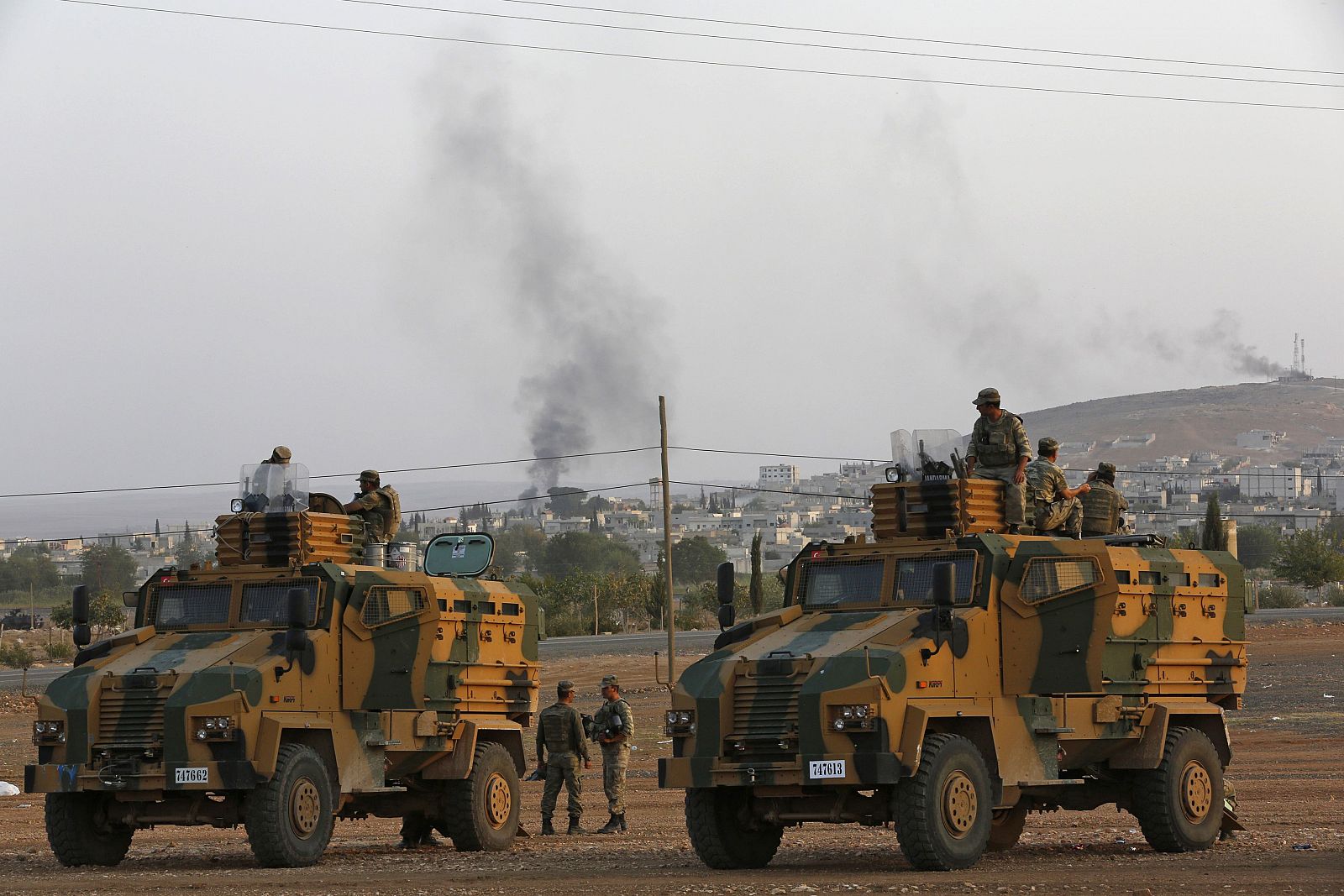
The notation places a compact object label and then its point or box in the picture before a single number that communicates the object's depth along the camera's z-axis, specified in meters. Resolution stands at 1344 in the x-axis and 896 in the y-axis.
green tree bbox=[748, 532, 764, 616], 46.00
